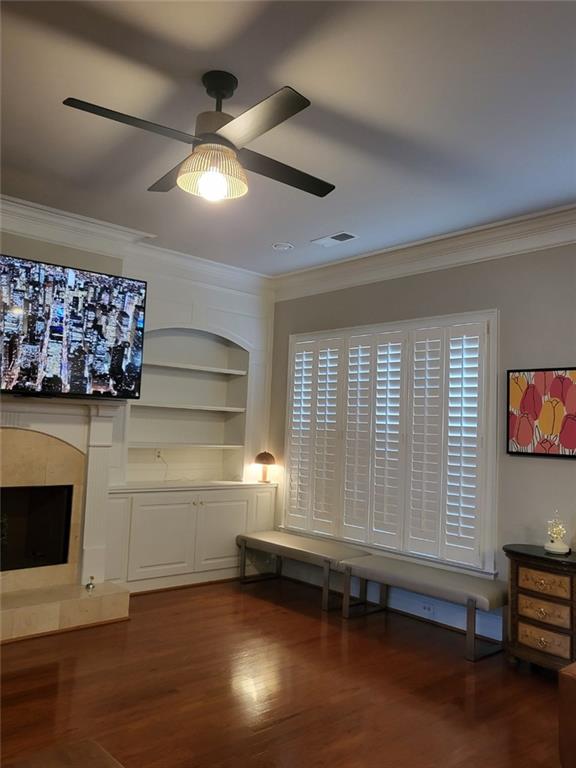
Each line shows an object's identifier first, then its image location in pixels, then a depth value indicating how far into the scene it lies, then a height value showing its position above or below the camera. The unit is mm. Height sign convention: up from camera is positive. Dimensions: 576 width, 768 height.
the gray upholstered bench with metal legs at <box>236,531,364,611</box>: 4852 -1031
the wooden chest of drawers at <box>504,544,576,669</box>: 3566 -1044
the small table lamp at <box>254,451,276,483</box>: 5949 -297
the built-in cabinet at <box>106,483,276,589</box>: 4996 -933
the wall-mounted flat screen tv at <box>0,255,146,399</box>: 4191 +696
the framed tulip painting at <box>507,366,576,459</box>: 4008 +199
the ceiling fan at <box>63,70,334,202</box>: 2305 +1242
